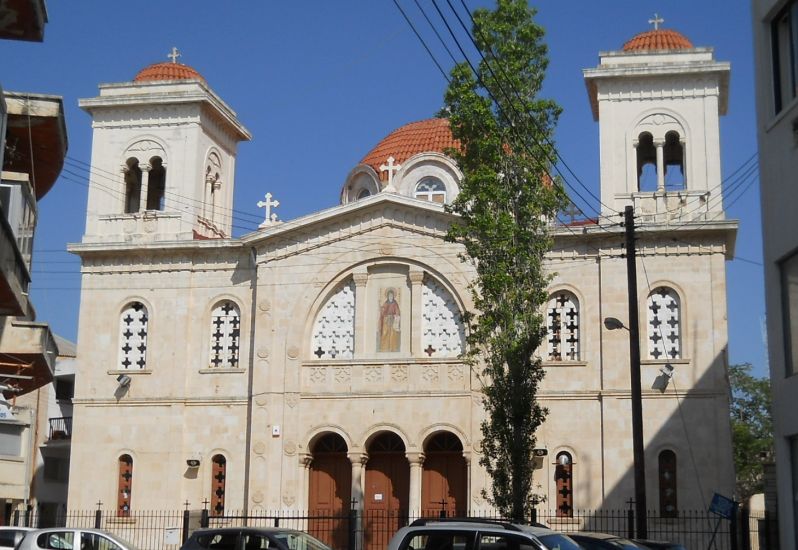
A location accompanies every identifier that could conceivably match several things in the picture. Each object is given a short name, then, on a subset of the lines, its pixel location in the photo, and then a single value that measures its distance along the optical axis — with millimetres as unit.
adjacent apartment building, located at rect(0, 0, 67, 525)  18641
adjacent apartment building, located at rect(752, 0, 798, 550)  19672
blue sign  25016
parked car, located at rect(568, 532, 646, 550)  19125
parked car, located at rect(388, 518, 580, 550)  15781
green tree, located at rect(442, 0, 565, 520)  26422
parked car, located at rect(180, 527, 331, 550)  20172
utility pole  25359
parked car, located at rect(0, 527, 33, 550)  21922
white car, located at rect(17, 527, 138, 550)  21297
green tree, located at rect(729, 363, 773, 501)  64000
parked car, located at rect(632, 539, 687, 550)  22797
